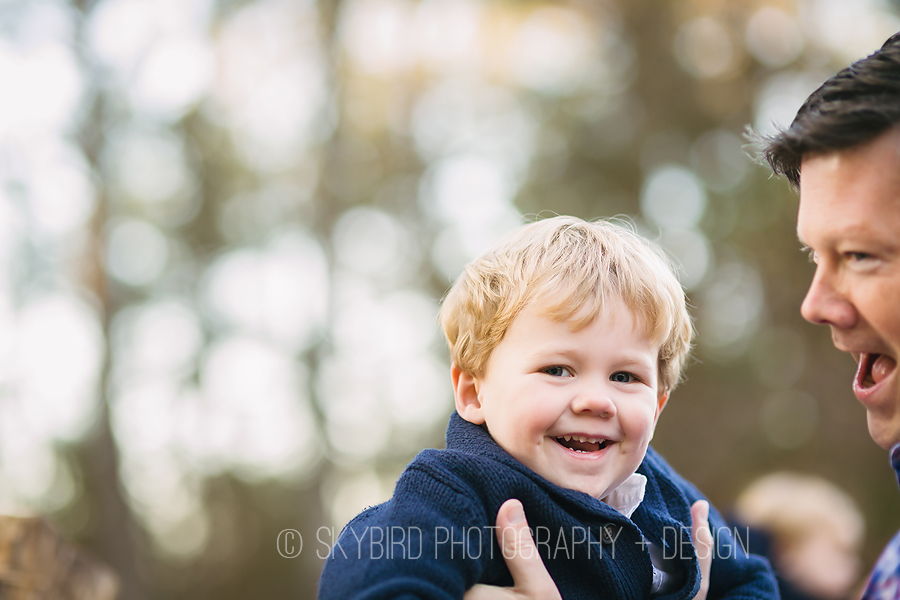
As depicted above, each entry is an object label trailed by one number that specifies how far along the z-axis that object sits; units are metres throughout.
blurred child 4.32
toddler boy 1.67
